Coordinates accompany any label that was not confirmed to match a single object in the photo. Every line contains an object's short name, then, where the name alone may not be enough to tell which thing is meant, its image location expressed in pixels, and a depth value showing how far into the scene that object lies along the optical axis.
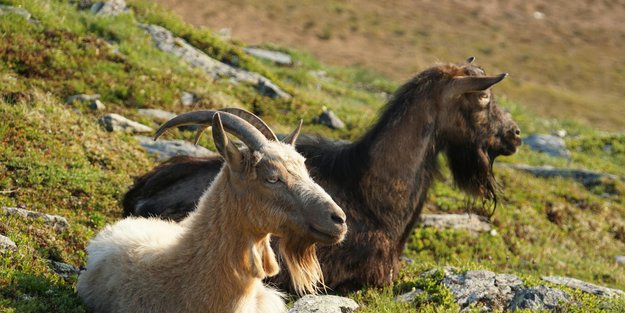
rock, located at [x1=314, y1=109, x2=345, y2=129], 18.64
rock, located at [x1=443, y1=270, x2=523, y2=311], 9.44
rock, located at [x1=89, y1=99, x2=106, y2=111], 14.31
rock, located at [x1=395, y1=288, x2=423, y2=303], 9.61
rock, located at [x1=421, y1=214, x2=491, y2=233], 14.09
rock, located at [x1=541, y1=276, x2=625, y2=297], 10.12
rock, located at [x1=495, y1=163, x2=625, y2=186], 19.55
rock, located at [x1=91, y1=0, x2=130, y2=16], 19.20
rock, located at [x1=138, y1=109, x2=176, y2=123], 15.02
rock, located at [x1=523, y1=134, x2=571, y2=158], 23.58
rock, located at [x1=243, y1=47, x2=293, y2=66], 28.72
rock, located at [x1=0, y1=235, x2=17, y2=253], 8.14
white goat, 6.97
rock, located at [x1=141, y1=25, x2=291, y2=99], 19.23
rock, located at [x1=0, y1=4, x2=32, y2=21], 16.19
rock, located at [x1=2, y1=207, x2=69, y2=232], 9.27
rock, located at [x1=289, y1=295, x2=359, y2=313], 8.79
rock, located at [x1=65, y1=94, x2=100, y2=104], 14.30
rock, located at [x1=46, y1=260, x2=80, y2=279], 8.58
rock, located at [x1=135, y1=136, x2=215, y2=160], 13.69
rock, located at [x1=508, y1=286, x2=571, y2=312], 9.26
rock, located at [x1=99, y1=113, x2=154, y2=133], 13.76
